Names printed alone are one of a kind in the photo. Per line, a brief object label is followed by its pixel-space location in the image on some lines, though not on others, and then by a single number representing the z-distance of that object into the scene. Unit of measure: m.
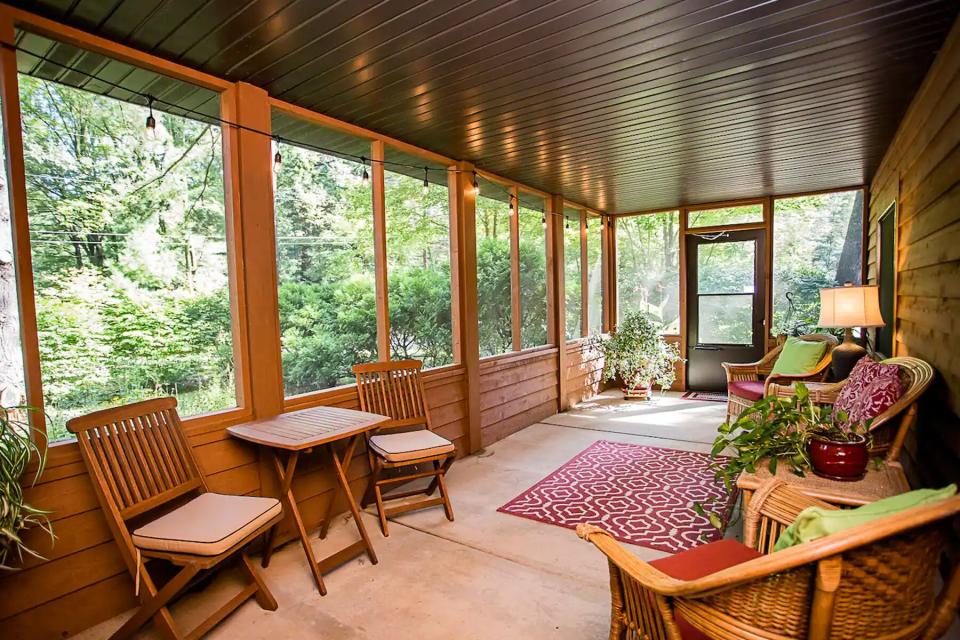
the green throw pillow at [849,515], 1.02
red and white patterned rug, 2.74
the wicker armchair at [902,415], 2.07
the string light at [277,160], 2.78
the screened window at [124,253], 2.58
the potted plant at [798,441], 1.81
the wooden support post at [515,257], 4.94
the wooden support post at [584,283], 6.32
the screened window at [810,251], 5.50
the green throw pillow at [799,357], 4.10
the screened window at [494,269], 4.69
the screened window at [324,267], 3.26
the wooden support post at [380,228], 3.42
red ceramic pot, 1.80
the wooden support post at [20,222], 1.89
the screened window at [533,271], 5.23
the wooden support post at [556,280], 5.51
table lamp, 3.21
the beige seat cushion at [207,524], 1.77
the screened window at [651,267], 6.74
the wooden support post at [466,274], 4.04
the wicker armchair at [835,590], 0.91
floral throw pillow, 2.24
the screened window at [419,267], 3.84
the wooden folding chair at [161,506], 1.80
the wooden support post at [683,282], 6.55
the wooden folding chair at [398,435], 2.82
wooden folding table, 2.23
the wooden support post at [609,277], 7.00
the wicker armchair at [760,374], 4.07
